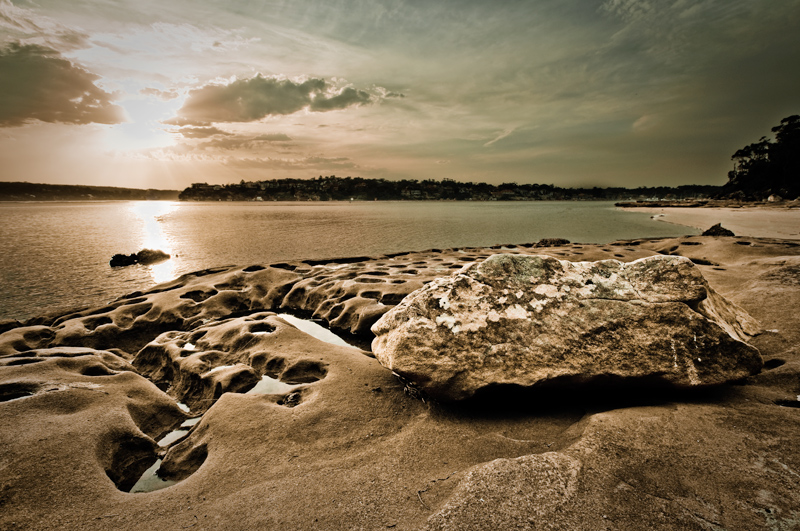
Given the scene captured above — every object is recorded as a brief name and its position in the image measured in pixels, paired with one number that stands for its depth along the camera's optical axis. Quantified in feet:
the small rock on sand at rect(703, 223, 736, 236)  57.47
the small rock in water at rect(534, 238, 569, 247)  67.67
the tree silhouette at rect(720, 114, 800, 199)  197.57
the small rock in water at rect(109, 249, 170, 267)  61.87
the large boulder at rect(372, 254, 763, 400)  12.14
